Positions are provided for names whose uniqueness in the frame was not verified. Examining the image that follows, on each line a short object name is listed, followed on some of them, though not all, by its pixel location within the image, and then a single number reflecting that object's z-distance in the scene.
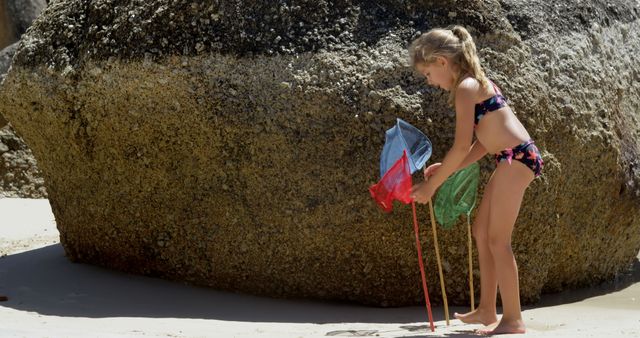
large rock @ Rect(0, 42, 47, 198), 19.00
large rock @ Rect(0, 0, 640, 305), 8.98
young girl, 7.80
